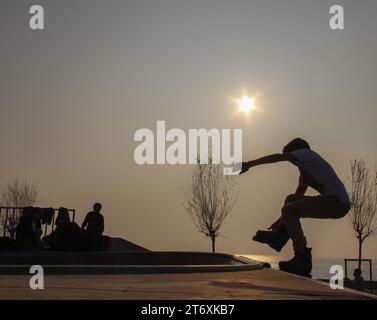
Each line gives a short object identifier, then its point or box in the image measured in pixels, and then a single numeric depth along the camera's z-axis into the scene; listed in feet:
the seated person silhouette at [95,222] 44.42
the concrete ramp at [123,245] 65.31
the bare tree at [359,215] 93.25
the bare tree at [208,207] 96.43
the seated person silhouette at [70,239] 38.22
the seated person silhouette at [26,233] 42.50
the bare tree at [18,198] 127.75
